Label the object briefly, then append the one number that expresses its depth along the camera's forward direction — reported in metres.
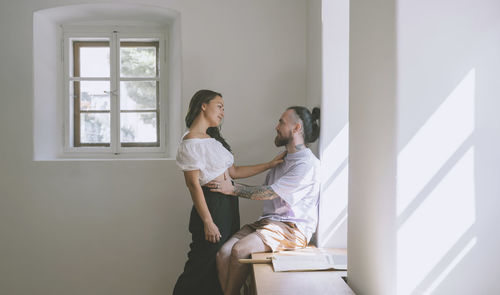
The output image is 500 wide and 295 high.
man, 2.45
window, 3.65
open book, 2.18
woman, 2.52
